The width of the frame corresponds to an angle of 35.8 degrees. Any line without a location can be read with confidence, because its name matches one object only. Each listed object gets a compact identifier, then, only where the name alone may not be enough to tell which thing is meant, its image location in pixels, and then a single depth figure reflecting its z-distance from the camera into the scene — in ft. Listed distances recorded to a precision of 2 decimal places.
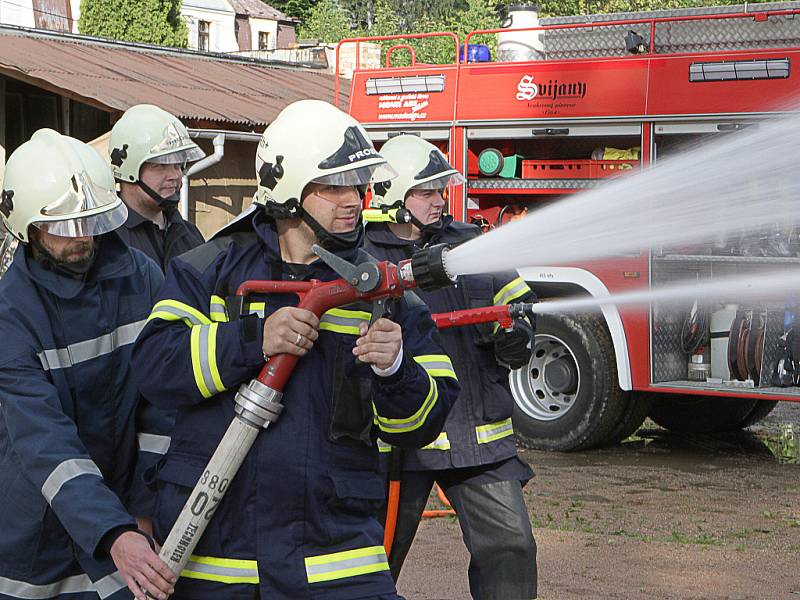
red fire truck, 25.82
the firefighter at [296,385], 8.85
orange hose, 14.25
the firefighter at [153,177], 15.79
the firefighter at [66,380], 9.38
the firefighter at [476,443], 13.84
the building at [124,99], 45.70
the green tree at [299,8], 210.18
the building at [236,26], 167.02
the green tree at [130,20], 108.27
